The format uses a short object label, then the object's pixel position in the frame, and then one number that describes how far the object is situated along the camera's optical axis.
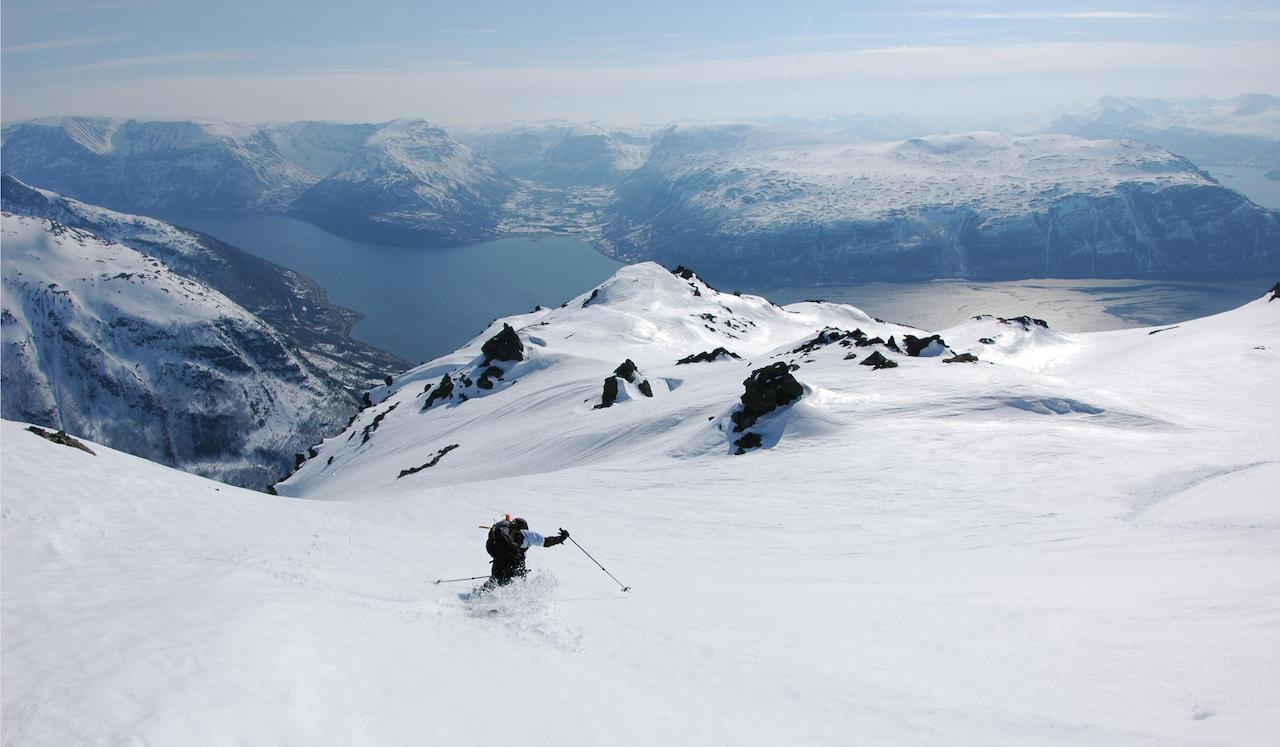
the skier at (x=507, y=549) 11.81
